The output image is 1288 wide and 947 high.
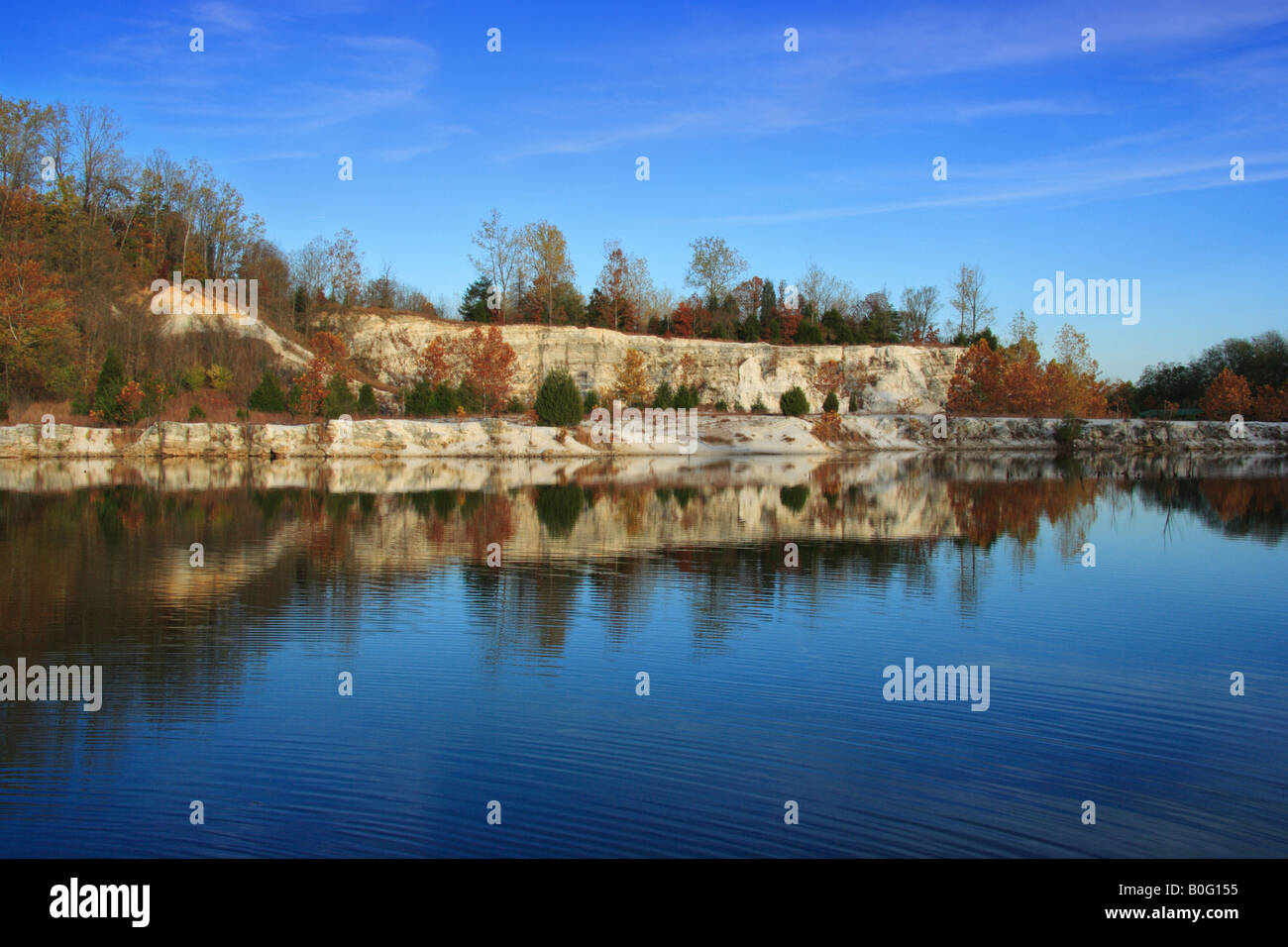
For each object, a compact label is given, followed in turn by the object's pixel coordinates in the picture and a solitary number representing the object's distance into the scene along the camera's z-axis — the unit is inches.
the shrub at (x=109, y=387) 1569.9
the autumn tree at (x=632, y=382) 2158.0
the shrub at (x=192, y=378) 1756.9
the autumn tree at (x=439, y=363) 2037.4
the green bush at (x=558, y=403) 1822.1
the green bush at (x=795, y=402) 2167.8
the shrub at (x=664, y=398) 2148.1
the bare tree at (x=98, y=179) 2172.7
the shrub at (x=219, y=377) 1798.7
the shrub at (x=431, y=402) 1887.3
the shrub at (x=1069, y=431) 2193.7
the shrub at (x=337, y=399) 1712.6
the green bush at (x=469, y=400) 1947.6
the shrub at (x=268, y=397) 1743.4
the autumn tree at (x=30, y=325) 1604.3
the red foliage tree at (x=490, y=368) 1904.5
